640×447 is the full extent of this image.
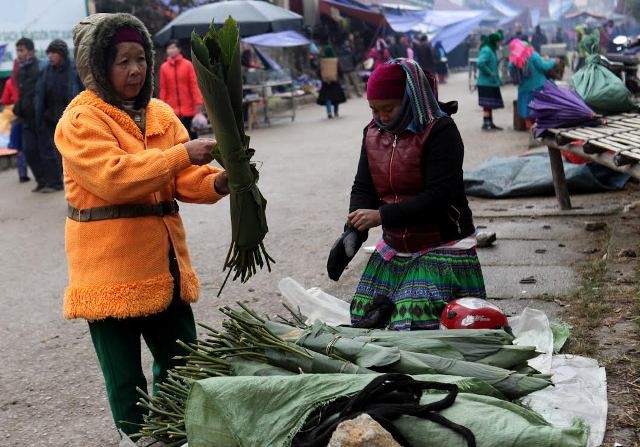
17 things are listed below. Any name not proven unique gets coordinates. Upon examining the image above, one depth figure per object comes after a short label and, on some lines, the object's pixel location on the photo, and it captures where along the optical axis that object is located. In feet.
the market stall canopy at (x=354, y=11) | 96.65
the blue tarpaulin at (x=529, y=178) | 28.17
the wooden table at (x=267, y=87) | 59.62
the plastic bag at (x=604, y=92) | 24.82
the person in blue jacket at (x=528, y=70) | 41.47
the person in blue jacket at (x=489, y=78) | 47.24
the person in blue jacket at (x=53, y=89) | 35.27
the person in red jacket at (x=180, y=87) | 42.27
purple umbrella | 23.81
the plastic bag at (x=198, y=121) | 43.01
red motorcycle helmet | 11.80
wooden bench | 19.43
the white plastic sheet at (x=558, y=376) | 11.05
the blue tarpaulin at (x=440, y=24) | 115.75
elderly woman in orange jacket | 10.51
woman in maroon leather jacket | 12.10
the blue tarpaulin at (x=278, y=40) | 64.03
